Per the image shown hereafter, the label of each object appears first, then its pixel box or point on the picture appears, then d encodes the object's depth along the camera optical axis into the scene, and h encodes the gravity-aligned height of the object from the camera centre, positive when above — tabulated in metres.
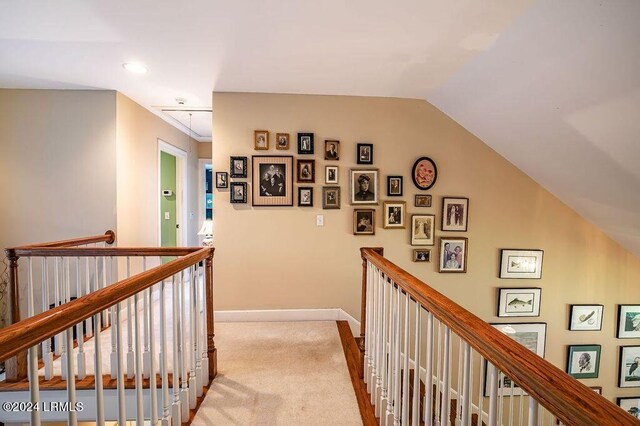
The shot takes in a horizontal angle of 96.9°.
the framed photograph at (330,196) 3.04 +0.03
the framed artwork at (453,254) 3.15 -0.60
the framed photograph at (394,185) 3.08 +0.16
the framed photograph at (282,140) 3.00 +0.61
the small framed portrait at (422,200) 3.12 +0.00
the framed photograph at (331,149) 3.02 +0.53
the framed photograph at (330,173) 3.05 +0.27
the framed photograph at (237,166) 2.97 +0.33
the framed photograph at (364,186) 3.06 +0.14
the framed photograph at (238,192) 2.98 +0.06
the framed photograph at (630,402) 3.43 -2.42
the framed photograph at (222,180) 2.98 +0.18
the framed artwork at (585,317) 3.27 -1.34
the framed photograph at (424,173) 3.09 +0.29
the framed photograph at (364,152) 3.05 +0.50
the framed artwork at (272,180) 3.01 +0.19
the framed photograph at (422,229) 3.12 -0.32
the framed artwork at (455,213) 3.14 -0.15
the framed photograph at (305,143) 3.00 +0.59
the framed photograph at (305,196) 3.04 +0.03
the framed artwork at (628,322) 3.35 -1.42
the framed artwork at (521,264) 3.20 -0.71
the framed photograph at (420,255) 3.13 -0.61
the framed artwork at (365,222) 3.07 -0.25
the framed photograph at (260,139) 2.98 +0.62
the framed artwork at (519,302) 3.21 -1.15
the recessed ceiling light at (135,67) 2.44 +1.13
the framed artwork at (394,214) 3.09 -0.16
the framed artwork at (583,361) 3.31 -1.87
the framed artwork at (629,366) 3.38 -1.95
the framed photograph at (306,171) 3.02 +0.29
